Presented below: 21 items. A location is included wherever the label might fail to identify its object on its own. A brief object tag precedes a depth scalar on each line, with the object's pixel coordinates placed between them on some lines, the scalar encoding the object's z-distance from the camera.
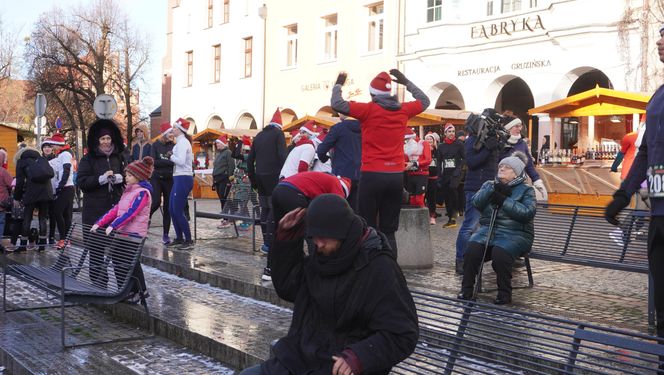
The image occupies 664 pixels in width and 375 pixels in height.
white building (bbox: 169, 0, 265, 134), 37.06
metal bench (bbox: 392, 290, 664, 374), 3.59
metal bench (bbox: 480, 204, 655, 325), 7.58
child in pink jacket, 8.08
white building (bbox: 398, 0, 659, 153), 21.25
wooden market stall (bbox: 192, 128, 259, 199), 28.84
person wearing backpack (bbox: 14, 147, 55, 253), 12.41
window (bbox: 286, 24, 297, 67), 34.78
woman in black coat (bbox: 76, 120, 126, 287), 9.16
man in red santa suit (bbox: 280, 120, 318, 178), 9.15
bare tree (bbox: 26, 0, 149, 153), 48.41
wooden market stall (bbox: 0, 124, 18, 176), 24.78
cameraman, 9.09
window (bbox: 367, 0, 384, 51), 29.81
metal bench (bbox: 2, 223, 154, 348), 6.98
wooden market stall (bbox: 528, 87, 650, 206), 17.89
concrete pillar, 9.65
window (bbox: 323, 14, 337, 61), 32.22
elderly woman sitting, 7.59
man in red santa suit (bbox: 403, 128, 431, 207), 15.17
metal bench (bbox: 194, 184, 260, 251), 12.67
